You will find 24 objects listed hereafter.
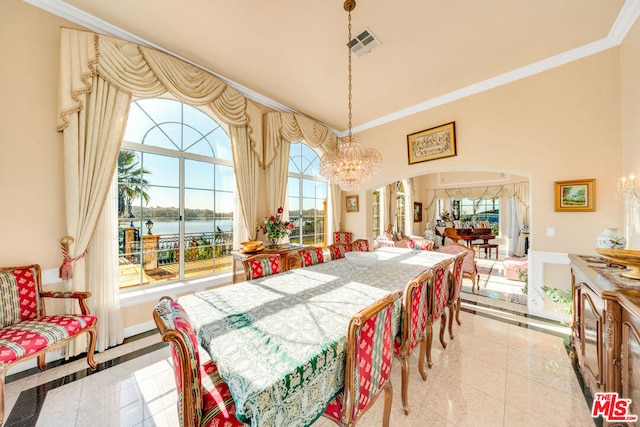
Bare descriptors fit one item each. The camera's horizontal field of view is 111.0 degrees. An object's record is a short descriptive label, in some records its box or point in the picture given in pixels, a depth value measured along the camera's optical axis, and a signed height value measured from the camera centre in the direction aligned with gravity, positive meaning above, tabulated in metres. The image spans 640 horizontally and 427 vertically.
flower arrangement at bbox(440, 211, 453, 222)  8.58 -0.24
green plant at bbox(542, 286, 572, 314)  2.66 -1.08
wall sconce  2.13 +0.22
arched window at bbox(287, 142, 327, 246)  4.46 +0.38
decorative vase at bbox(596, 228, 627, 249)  1.87 -0.27
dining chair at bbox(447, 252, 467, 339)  2.43 -0.81
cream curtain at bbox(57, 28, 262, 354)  2.12 +1.08
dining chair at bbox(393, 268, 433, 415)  1.50 -0.82
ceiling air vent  2.42 +1.94
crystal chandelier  2.58 +0.59
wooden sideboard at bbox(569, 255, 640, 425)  1.08 -0.72
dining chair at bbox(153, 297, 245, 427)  0.86 -0.71
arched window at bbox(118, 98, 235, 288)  2.67 +0.28
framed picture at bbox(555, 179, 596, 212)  2.62 +0.16
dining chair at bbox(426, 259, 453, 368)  1.95 -0.77
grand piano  6.90 -0.77
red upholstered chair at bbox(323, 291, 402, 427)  1.01 -0.79
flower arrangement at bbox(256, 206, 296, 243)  3.46 -0.22
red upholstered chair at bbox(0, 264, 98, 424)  1.55 -0.87
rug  3.62 -1.45
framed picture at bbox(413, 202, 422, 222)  8.35 -0.03
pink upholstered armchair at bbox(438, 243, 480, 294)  3.63 -0.87
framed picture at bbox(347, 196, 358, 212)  5.18 +0.21
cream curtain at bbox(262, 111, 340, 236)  3.72 +1.19
